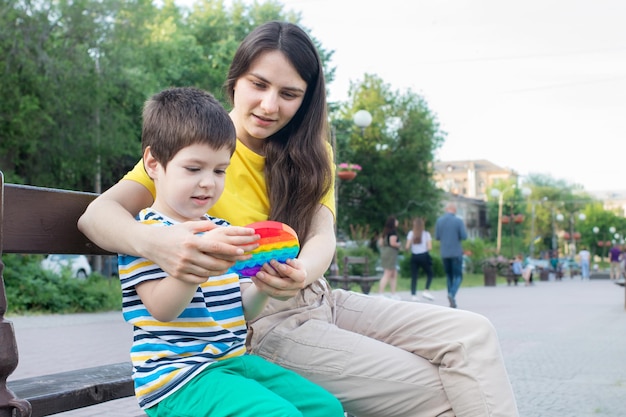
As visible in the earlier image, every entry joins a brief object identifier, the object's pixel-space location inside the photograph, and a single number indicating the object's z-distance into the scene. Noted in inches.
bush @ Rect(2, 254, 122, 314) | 495.5
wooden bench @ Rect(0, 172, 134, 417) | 72.8
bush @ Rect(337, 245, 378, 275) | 876.6
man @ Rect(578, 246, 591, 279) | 1730.3
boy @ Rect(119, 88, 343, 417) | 71.7
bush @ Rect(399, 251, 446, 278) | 1206.4
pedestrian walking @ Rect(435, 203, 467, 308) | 547.2
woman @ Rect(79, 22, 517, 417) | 80.8
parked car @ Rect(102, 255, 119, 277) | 972.3
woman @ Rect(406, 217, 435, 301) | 615.2
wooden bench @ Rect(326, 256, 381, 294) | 625.6
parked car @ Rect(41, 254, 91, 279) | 753.3
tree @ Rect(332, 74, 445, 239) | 1676.9
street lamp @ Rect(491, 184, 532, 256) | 1523.1
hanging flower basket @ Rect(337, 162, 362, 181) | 654.7
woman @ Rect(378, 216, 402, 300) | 605.3
